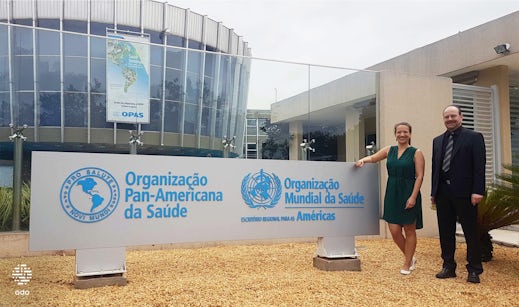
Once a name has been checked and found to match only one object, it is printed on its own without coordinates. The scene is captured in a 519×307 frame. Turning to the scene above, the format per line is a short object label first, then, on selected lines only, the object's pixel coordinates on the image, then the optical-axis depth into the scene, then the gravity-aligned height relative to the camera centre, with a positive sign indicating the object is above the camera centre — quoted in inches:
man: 186.4 -9.0
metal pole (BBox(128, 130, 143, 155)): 264.6 +15.5
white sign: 163.6 -15.6
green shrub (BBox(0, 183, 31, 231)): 242.4 -24.2
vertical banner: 269.0 +55.2
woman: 195.9 -12.7
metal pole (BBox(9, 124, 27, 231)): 244.7 -5.5
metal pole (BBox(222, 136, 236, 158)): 278.2 +13.0
